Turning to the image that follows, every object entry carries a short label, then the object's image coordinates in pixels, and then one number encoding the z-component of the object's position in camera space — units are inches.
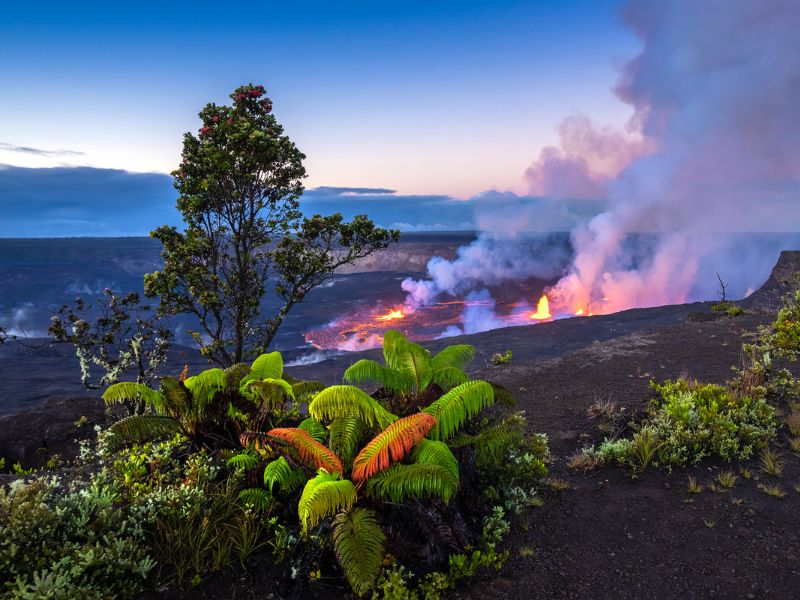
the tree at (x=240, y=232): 404.8
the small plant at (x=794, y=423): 278.1
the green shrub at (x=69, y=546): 129.4
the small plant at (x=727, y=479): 222.1
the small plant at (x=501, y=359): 595.2
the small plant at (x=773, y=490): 213.0
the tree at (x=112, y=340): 388.2
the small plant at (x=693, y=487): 218.8
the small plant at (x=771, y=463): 233.0
